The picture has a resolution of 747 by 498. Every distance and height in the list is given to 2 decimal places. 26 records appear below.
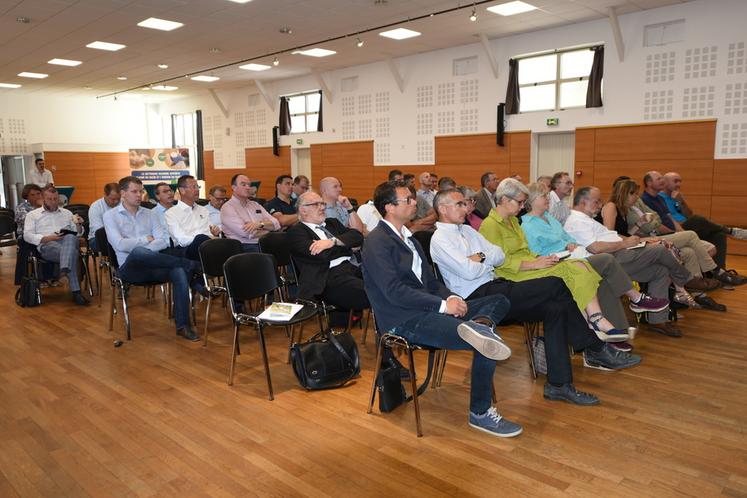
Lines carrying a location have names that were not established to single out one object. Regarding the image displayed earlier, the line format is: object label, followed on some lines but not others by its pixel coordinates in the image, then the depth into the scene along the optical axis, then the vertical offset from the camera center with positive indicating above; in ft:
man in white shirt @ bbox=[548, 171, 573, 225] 18.01 -0.80
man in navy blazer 9.55 -2.42
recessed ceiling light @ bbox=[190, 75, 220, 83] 48.64 +8.59
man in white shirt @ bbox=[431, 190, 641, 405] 11.05 -2.41
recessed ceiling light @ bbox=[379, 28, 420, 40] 33.73 +8.65
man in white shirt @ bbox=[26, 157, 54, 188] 42.63 -0.04
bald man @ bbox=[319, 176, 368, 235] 17.81 -1.07
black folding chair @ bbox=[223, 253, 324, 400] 11.66 -2.62
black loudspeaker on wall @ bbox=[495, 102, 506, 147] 36.06 +3.11
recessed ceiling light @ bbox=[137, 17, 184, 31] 30.66 +8.53
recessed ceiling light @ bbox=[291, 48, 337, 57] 38.83 +8.65
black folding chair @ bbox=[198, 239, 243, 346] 14.76 -2.22
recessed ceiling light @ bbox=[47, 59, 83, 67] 40.55 +8.45
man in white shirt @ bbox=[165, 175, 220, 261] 17.37 -1.56
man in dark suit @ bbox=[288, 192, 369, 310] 13.28 -2.17
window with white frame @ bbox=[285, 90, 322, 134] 49.57 +5.80
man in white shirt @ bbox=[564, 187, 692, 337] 15.25 -2.27
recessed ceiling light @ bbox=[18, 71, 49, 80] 45.91 +8.44
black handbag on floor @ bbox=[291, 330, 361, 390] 11.71 -4.05
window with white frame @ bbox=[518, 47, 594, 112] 33.09 +5.66
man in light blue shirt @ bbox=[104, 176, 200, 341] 15.70 -2.20
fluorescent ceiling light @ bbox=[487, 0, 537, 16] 28.37 +8.57
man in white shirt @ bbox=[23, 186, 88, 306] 19.85 -2.22
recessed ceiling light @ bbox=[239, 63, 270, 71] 44.09 +8.67
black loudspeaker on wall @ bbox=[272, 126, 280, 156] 52.34 +3.35
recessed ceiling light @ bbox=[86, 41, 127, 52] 35.42 +8.43
